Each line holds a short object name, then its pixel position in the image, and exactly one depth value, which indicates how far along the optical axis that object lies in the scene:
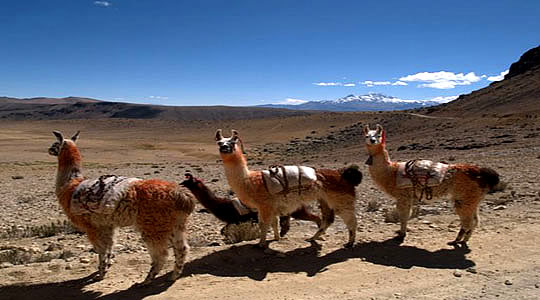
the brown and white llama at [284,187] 6.79
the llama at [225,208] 8.30
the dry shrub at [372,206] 11.16
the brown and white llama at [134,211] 5.63
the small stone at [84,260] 6.79
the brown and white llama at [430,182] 7.21
